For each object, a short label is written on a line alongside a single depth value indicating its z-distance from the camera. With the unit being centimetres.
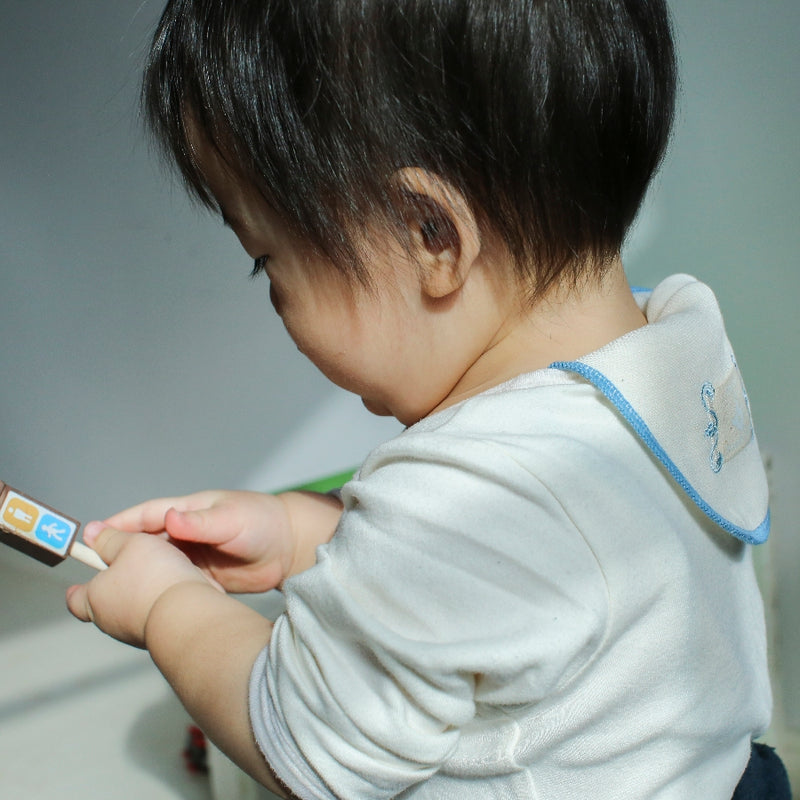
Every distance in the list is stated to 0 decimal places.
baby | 40
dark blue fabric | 59
